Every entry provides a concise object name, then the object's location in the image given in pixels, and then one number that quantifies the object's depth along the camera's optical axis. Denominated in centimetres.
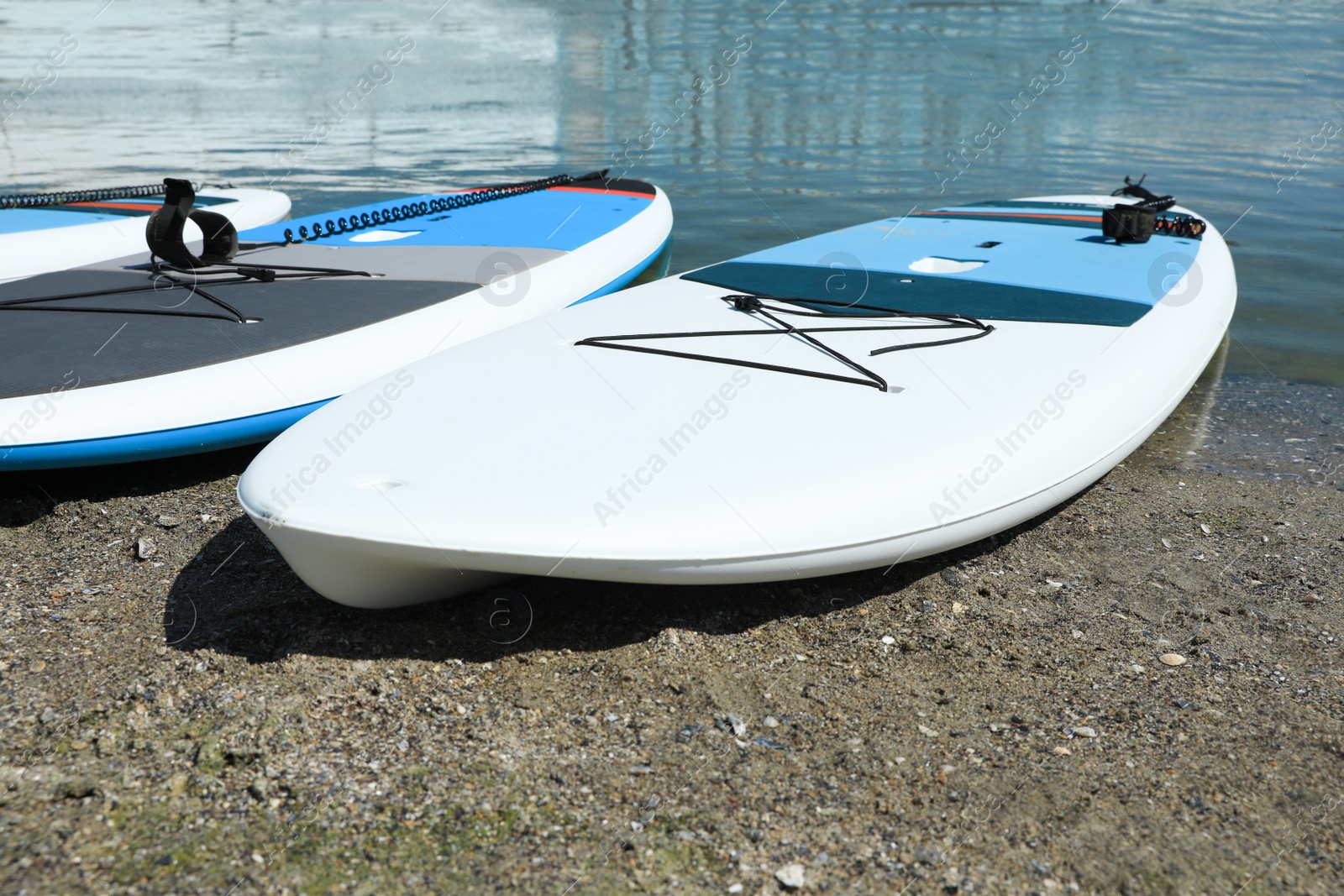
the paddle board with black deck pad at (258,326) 355
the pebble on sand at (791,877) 308
